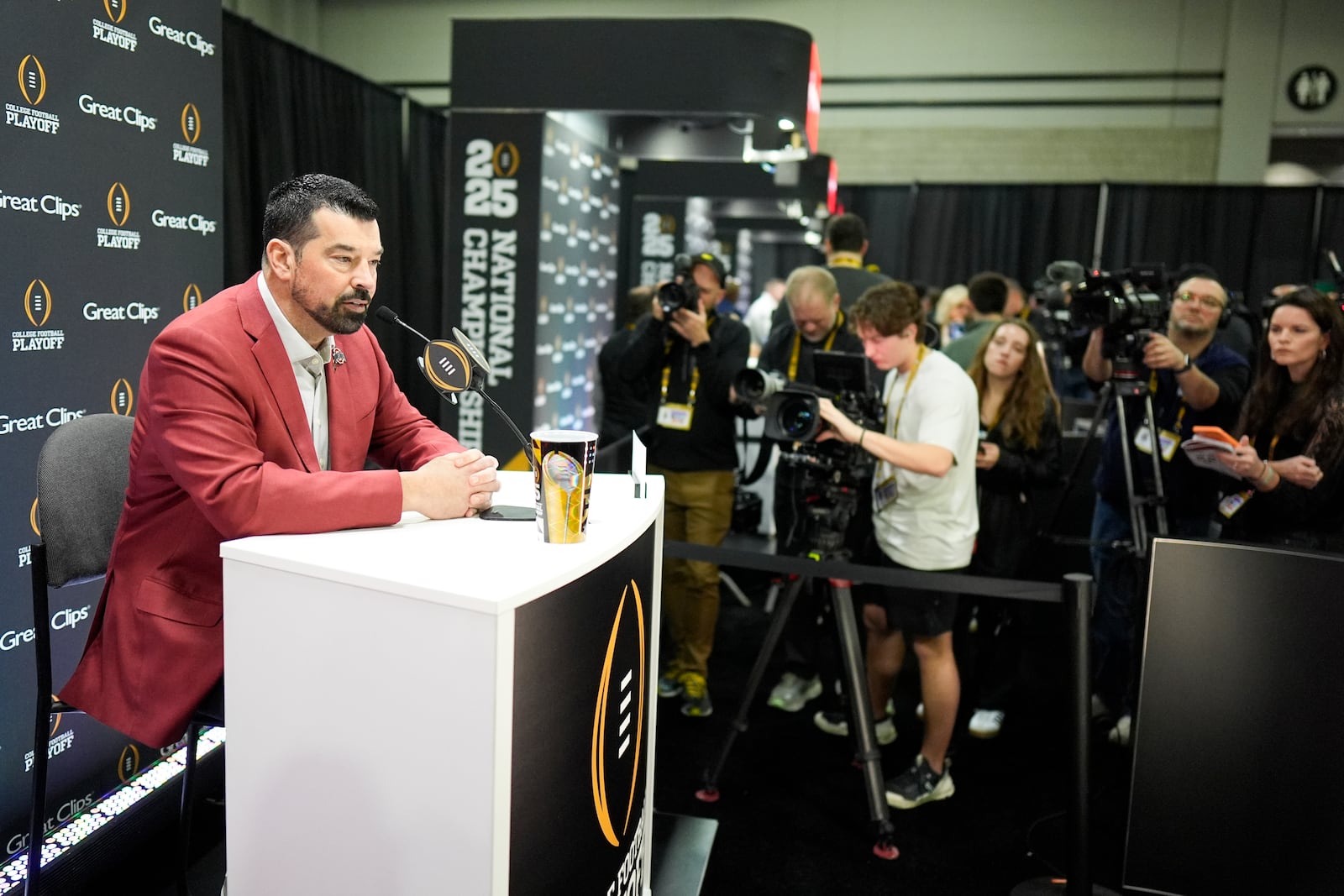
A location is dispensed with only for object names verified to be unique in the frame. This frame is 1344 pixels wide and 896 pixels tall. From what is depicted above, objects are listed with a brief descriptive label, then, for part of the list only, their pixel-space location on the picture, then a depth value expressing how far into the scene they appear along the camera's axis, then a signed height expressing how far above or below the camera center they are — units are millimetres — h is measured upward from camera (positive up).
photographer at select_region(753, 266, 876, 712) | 3338 -141
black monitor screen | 1904 -751
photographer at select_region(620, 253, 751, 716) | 3365 -411
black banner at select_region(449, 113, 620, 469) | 4199 +255
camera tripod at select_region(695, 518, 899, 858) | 2459 -883
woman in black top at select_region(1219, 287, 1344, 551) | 2498 -231
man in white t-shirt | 2469 -395
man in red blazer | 1335 -215
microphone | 1357 -77
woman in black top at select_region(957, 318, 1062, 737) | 3070 -335
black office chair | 1604 -372
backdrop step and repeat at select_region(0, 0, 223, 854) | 2092 +122
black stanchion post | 1915 -790
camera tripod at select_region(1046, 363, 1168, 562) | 3045 -352
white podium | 1119 -475
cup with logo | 1294 -219
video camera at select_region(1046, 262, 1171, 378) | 3062 +93
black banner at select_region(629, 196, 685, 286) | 8773 +768
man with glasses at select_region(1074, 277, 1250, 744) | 3121 -390
